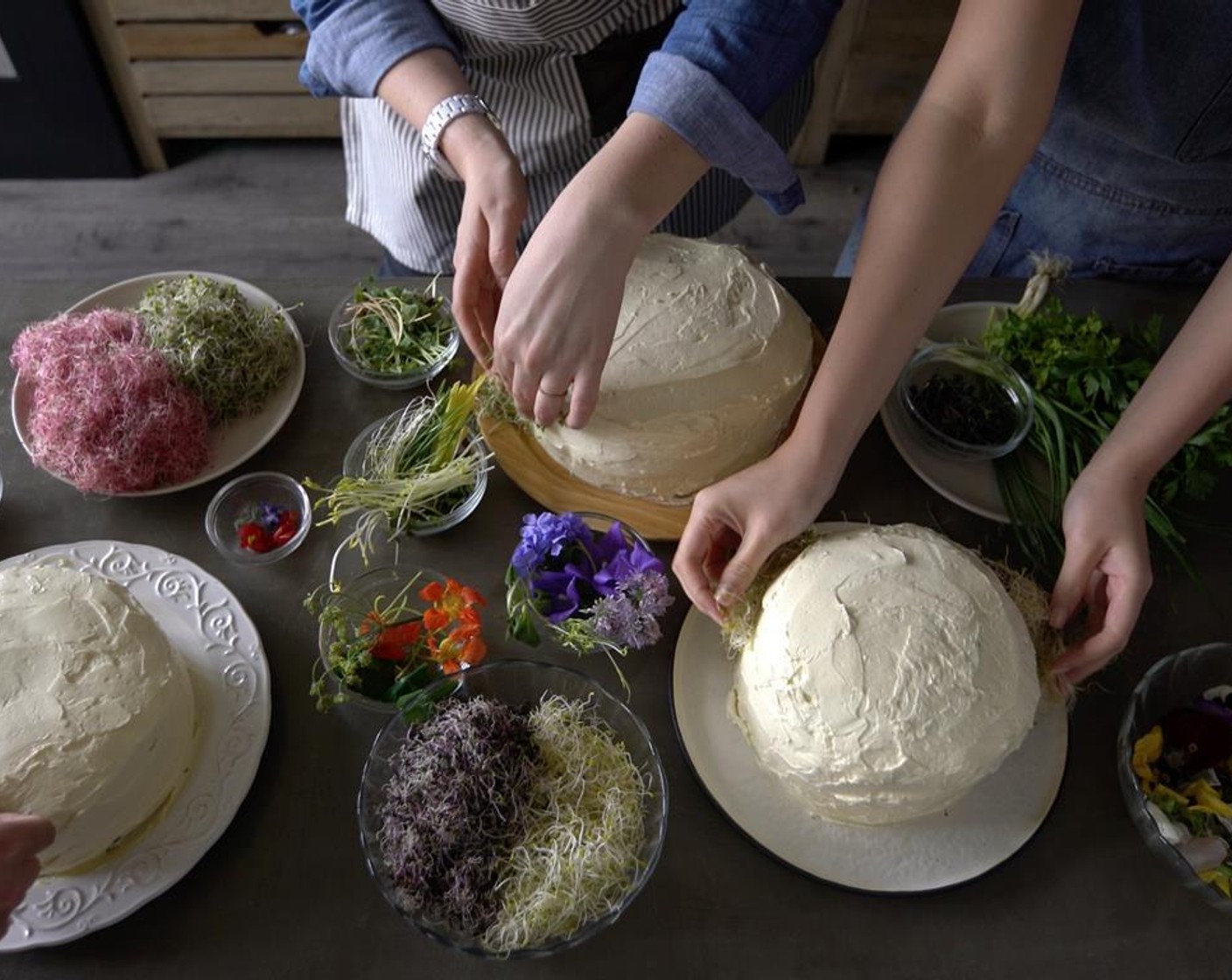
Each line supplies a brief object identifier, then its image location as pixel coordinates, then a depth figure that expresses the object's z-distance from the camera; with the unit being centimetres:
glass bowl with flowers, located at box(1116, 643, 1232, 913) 94
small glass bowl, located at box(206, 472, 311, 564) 113
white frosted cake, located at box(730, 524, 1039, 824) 88
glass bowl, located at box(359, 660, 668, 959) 84
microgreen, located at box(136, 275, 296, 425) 119
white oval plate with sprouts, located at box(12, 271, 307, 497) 118
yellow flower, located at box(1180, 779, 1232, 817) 97
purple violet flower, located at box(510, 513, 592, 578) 104
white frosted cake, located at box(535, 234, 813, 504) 107
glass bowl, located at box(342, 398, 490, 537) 114
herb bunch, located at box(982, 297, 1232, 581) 115
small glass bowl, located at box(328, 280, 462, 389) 125
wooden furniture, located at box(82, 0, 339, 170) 225
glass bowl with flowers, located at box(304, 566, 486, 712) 99
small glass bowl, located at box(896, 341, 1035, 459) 119
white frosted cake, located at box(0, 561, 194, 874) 82
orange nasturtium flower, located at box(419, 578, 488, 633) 101
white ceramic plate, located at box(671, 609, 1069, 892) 94
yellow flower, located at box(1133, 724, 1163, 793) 99
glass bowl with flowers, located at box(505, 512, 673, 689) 100
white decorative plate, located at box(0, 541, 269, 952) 88
